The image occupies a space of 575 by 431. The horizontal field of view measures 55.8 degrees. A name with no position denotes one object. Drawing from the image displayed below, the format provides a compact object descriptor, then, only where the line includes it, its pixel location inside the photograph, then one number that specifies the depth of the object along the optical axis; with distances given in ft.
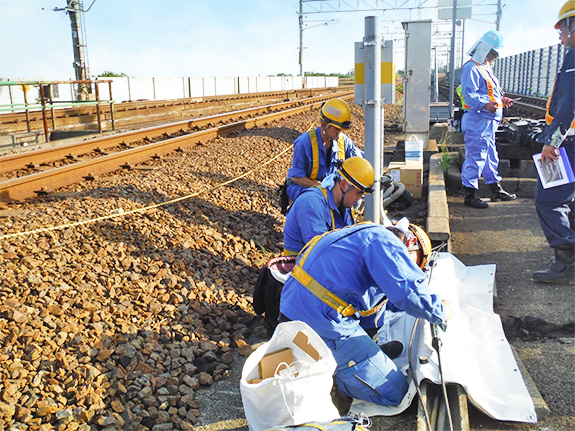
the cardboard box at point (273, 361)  10.05
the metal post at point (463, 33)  74.33
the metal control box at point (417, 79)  36.09
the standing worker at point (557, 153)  16.46
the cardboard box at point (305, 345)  9.83
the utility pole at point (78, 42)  88.94
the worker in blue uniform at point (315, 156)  19.17
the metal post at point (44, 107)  41.75
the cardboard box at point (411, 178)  26.84
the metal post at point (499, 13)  68.33
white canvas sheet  10.71
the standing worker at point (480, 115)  24.73
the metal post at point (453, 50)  54.54
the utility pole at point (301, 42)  140.05
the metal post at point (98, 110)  45.97
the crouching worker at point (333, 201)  12.11
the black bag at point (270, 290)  13.30
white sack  9.00
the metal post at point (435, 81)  72.42
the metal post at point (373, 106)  14.85
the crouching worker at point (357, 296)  9.78
